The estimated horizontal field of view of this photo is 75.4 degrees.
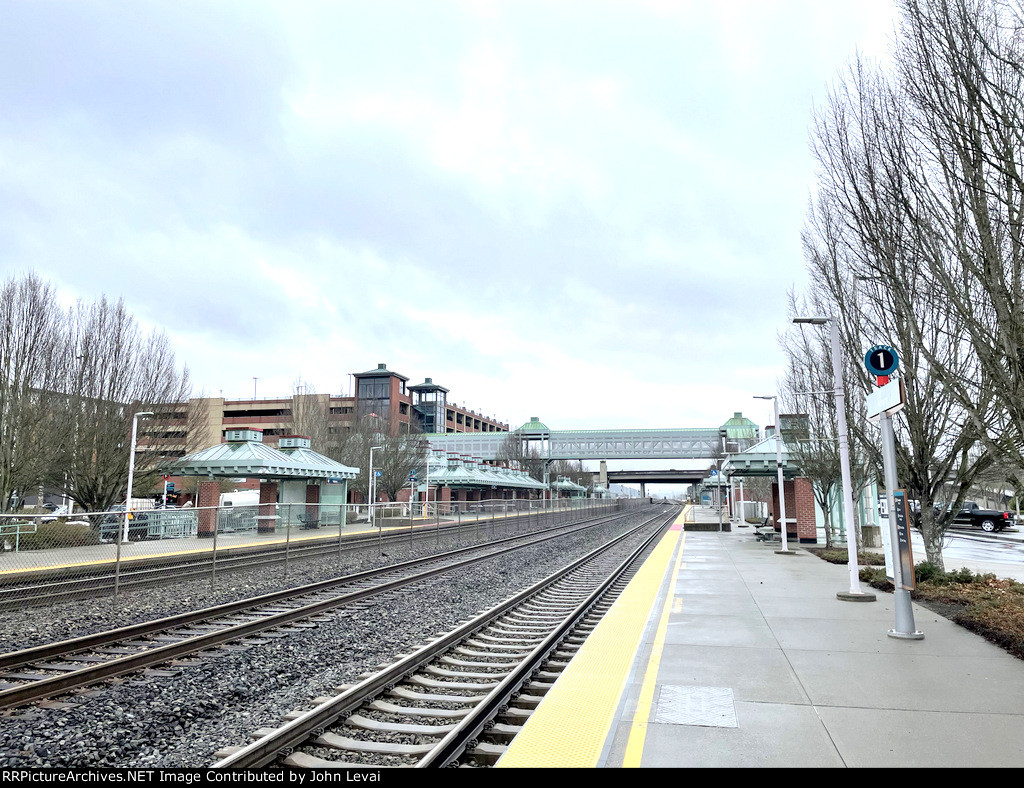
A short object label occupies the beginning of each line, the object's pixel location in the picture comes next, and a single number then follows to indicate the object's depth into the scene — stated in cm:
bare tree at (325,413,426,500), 5256
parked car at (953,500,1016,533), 3925
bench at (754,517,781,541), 2965
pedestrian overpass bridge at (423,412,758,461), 9106
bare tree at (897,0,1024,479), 757
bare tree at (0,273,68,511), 2378
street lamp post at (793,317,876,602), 1211
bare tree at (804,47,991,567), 995
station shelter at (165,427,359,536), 3052
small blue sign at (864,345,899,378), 951
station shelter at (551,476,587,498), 9281
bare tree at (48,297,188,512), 2680
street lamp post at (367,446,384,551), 2433
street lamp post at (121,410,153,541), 2644
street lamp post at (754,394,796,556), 2269
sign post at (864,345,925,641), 872
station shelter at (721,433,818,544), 2908
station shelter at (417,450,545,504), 5900
